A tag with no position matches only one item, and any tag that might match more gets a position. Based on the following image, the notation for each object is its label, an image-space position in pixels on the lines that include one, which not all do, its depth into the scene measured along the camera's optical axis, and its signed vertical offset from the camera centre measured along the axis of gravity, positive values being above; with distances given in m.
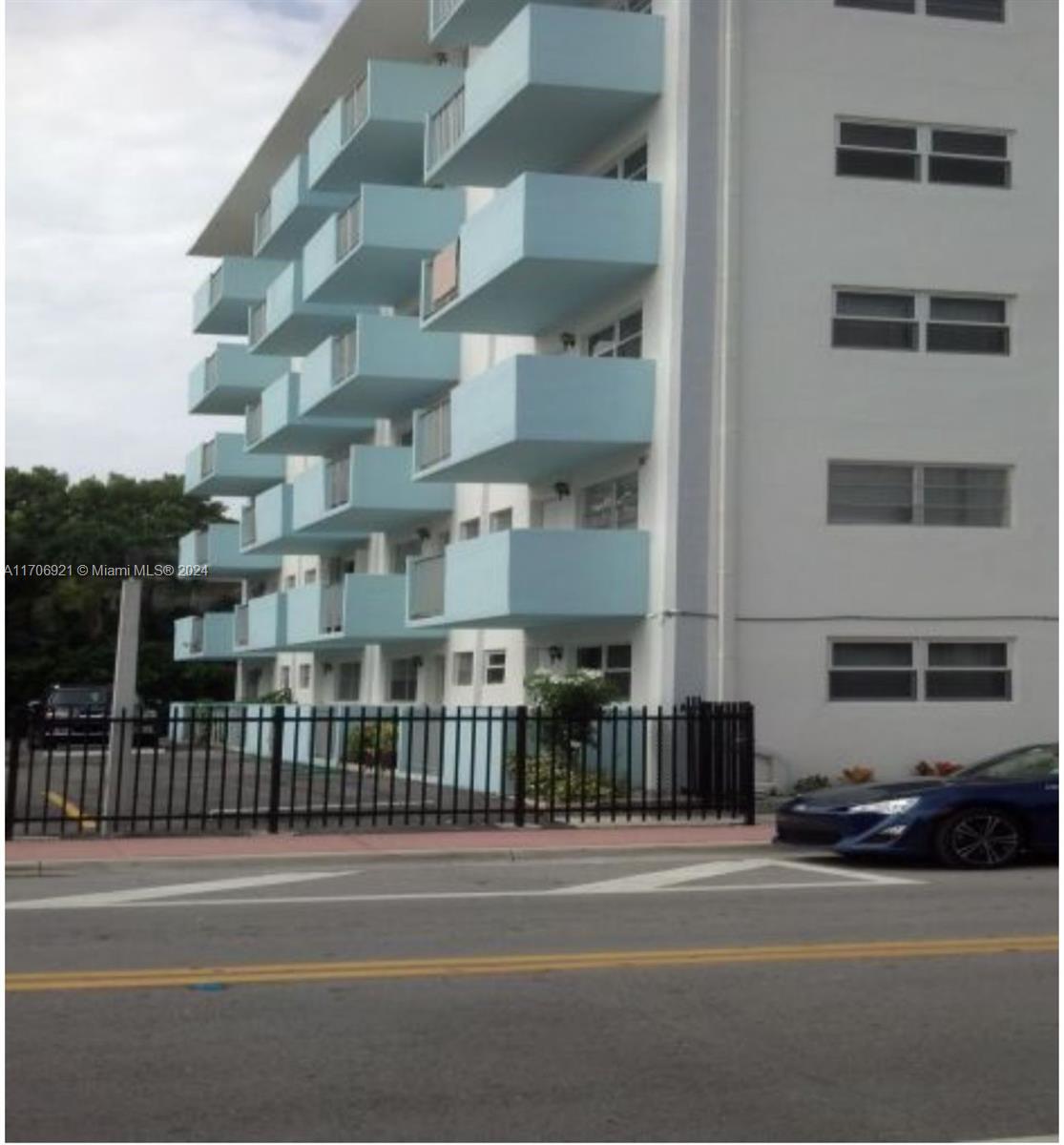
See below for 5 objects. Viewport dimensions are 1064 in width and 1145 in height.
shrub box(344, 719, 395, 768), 31.58 -0.49
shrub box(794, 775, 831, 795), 23.64 -0.76
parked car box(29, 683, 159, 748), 16.97 -0.13
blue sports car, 15.23 -0.79
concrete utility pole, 18.91 +0.59
